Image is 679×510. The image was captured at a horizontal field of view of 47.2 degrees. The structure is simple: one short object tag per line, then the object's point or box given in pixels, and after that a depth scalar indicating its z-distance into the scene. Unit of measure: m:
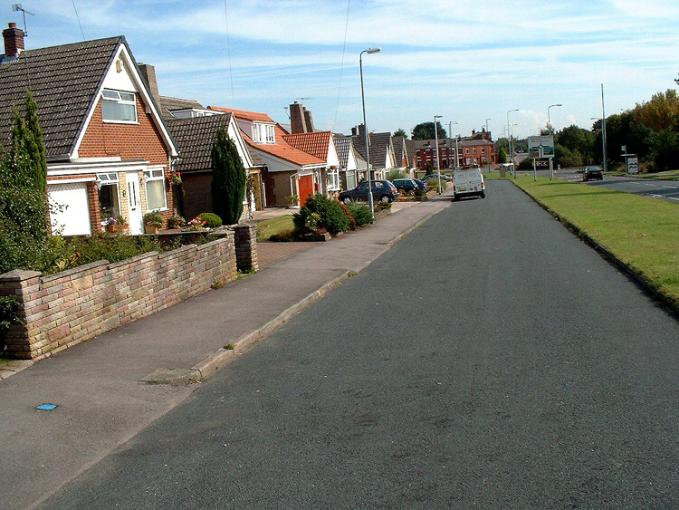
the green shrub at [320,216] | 24.95
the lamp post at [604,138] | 98.69
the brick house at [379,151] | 86.75
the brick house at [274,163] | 43.94
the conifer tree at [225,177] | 30.14
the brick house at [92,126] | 21.66
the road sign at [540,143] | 102.62
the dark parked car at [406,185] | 62.31
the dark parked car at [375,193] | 52.59
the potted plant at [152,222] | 25.61
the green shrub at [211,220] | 27.55
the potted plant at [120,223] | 23.28
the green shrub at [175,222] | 27.41
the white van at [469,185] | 56.09
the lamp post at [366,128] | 34.43
